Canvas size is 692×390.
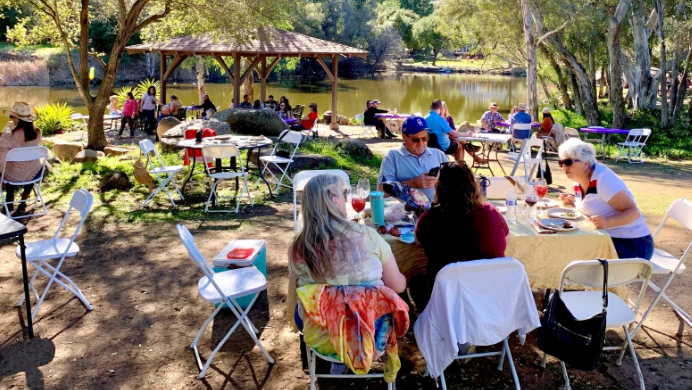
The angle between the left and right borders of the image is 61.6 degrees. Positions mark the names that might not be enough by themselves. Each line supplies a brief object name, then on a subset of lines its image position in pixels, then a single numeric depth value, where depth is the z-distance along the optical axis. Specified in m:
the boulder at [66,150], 10.46
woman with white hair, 3.38
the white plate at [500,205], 3.66
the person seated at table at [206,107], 15.07
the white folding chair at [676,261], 3.42
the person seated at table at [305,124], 13.11
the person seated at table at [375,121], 15.62
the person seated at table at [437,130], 7.32
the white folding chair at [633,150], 11.98
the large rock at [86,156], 9.78
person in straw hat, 6.23
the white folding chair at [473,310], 2.55
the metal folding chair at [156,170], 6.71
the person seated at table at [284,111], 15.09
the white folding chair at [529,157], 7.43
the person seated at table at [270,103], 15.67
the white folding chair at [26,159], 5.89
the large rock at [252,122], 11.89
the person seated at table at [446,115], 9.75
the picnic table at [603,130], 12.14
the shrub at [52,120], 14.89
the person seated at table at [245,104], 15.15
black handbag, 2.60
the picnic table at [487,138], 9.07
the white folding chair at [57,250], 3.72
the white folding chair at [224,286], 3.05
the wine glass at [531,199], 3.42
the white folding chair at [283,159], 7.46
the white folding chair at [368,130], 16.02
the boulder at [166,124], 12.32
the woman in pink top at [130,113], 14.21
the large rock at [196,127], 9.45
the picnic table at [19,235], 3.12
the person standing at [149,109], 14.72
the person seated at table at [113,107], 15.64
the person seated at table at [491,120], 12.85
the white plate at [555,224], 3.27
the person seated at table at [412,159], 4.07
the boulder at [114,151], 10.64
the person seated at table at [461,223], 2.82
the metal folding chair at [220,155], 6.48
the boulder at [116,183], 7.74
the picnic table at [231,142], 7.01
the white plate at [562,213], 3.52
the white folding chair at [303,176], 4.45
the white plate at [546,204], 3.77
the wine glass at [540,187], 3.66
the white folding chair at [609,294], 2.69
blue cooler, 3.66
